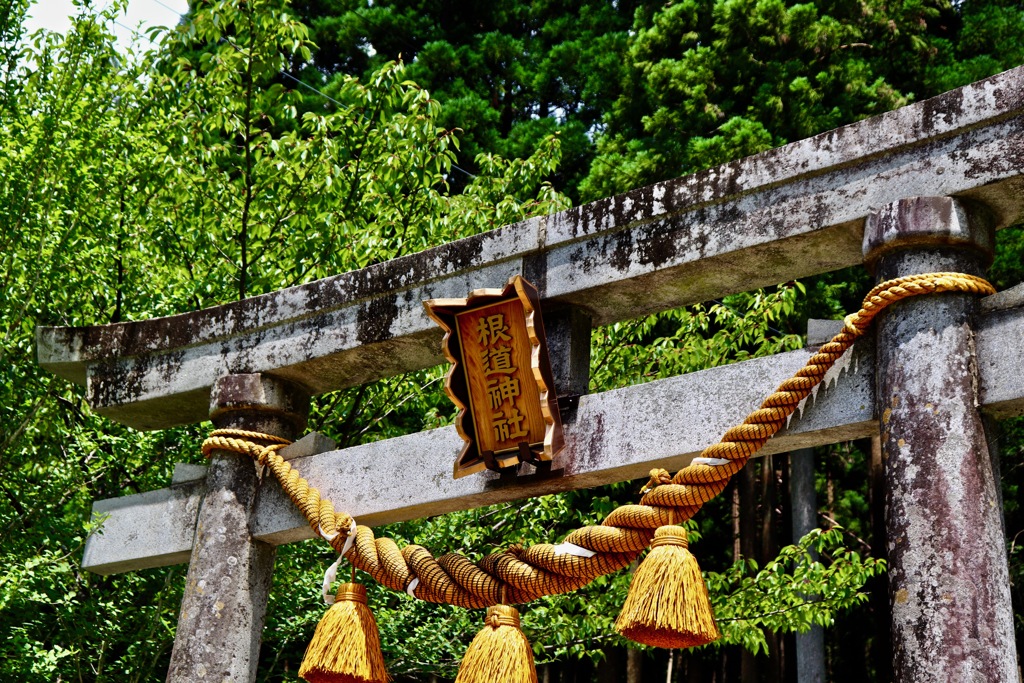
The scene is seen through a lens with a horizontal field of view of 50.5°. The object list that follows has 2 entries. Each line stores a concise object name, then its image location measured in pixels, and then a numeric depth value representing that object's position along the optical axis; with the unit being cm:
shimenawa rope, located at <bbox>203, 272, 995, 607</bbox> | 340
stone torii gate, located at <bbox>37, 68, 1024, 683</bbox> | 315
